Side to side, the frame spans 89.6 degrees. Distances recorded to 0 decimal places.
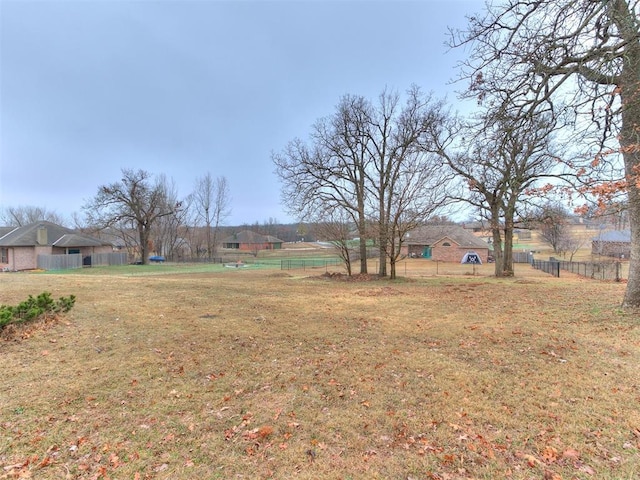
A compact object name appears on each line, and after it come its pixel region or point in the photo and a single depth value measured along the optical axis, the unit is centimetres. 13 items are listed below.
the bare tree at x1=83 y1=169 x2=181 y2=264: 3809
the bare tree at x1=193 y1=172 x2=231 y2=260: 5303
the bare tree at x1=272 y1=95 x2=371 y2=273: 1994
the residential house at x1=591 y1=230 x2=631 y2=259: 4444
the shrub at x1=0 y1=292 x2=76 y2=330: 577
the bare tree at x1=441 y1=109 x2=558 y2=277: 1761
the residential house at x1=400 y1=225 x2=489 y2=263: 4472
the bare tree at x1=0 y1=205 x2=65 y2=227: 6307
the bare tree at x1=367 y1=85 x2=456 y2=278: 1783
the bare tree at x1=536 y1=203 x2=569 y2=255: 1906
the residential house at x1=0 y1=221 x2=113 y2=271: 3144
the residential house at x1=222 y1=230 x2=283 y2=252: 7638
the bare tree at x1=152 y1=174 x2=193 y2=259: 5053
